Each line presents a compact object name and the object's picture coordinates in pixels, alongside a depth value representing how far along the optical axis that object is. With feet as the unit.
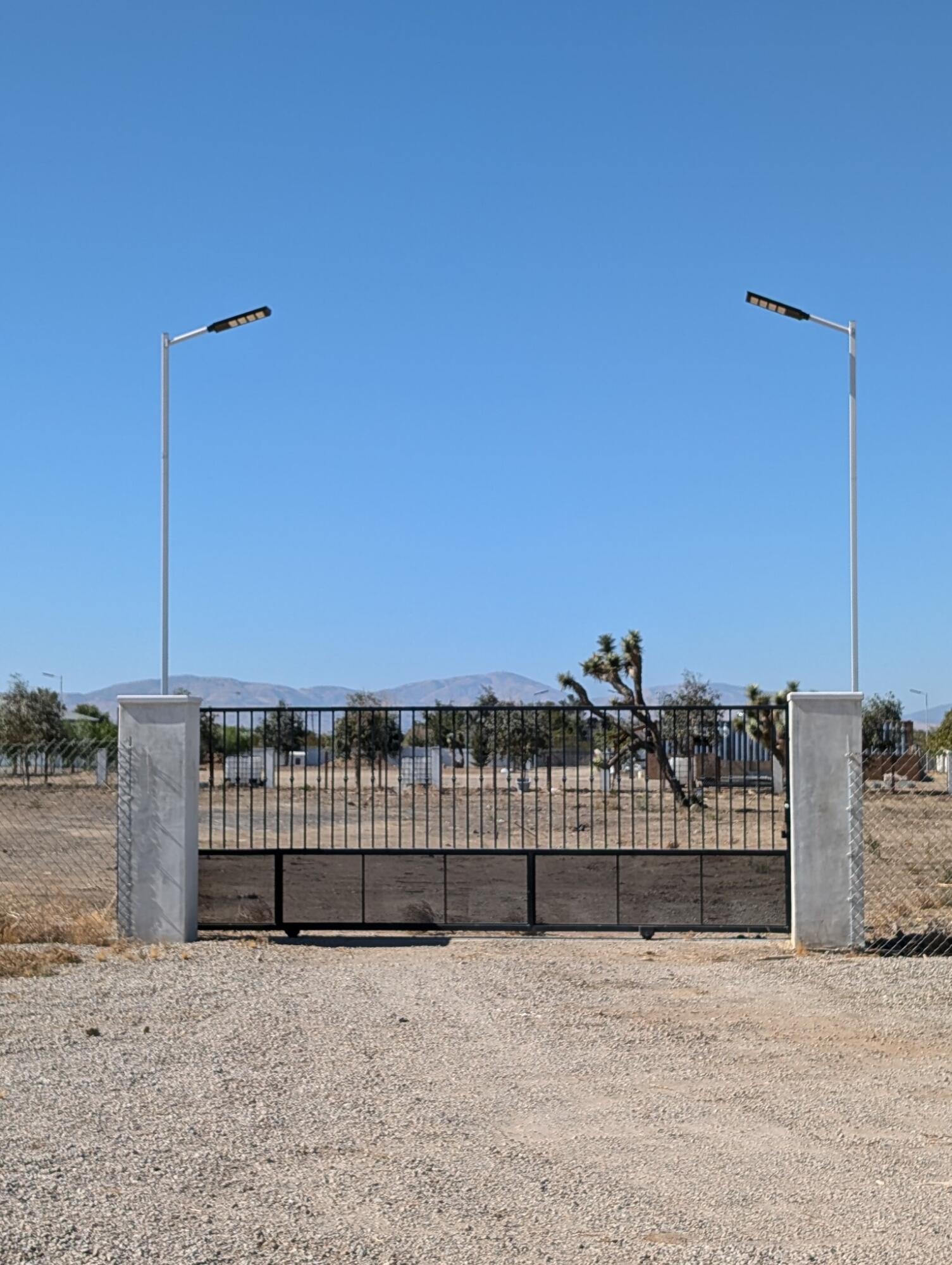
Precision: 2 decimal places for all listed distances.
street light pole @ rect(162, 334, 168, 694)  49.55
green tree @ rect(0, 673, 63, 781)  226.38
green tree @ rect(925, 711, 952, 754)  183.21
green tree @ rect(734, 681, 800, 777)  49.57
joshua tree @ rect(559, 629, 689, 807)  56.78
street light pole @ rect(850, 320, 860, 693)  47.88
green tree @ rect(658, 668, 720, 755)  49.26
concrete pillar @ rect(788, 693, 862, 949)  46.91
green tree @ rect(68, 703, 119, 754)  221.05
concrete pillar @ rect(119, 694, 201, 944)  47.47
